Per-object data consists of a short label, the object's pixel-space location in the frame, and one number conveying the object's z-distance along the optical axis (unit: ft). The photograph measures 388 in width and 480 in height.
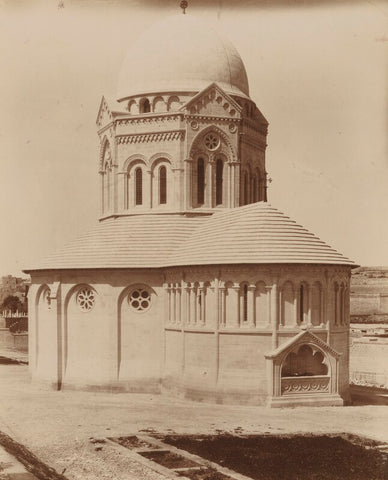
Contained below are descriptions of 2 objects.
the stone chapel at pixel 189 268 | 106.63
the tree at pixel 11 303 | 353.31
